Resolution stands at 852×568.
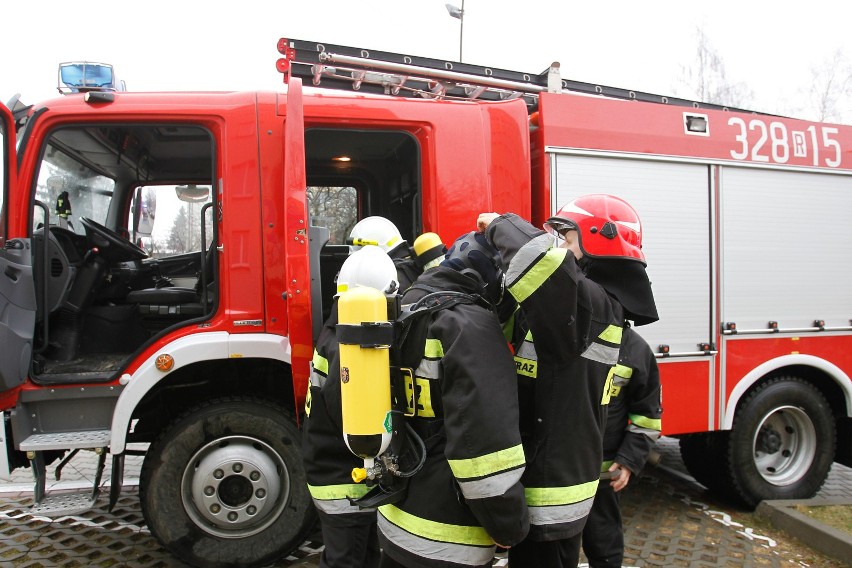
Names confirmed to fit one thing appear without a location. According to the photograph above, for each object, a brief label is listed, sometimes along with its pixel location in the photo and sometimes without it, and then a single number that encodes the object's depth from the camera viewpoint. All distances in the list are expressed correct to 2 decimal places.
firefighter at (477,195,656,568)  1.57
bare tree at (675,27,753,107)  19.02
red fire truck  3.04
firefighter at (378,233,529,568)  1.54
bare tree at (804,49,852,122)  19.40
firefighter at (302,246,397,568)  2.26
